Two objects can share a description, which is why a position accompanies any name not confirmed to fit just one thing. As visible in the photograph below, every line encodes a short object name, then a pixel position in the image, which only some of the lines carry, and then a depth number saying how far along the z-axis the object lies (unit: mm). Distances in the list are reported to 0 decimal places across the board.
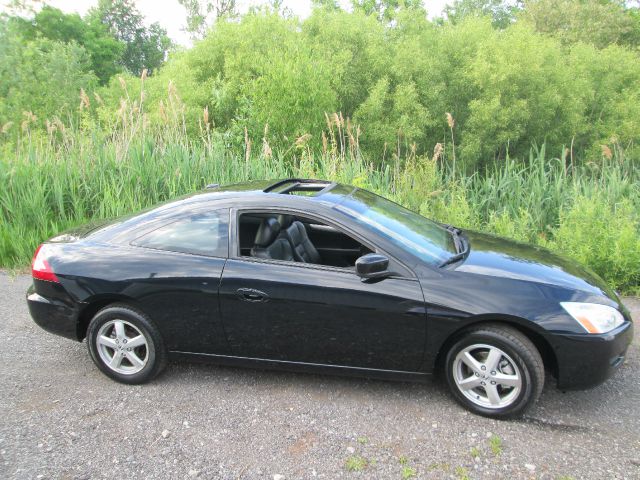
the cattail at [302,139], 8089
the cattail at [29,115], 8977
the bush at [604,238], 5723
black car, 3387
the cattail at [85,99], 8863
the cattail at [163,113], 8438
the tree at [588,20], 24891
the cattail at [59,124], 8453
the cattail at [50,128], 8672
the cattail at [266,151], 8336
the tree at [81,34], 47000
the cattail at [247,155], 8359
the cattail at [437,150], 7993
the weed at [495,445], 3141
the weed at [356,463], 3027
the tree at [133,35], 63375
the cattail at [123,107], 8219
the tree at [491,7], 43969
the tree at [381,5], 23542
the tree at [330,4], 19581
